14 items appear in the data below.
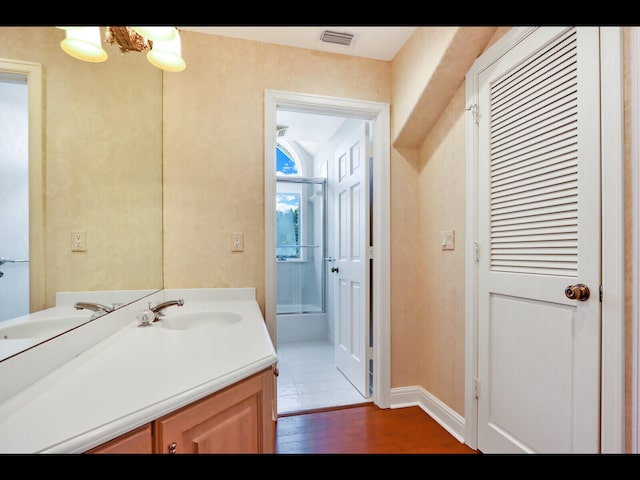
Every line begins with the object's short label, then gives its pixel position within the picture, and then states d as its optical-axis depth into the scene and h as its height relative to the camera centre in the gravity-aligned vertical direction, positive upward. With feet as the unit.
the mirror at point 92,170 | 2.64 +0.85
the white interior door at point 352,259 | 7.74 -0.54
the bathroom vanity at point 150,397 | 1.91 -1.14
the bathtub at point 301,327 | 12.60 -3.57
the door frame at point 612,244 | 3.43 -0.05
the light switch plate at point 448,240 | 6.24 -0.02
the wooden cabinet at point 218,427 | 2.12 -1.48
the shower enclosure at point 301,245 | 13.60 -0.26
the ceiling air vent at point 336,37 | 6.41 +4.18
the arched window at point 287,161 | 14.89 +3.73
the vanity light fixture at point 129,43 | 3.22 +2.57
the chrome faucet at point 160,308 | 4.59 -1.02
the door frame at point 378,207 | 6.91 +0.76
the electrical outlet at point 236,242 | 6.42 -0.06
